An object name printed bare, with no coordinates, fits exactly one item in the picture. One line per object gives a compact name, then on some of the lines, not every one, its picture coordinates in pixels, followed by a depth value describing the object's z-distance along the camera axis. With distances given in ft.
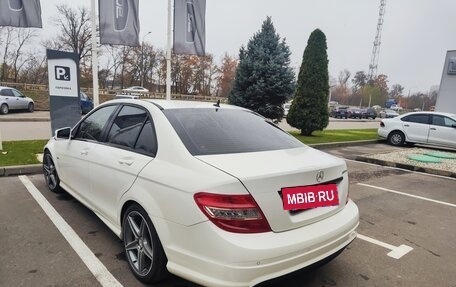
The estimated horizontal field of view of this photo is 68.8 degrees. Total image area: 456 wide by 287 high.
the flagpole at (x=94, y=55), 31.68
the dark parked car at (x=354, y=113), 159.28
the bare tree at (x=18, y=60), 156.35
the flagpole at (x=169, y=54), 36.47
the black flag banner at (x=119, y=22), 31.83
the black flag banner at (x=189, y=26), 35.91
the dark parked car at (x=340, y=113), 156.15
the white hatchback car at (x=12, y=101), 65.10
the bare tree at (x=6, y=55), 150.20
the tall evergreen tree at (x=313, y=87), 46.26
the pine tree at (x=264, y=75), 43.93
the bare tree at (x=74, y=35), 162.91
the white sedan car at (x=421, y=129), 40.93
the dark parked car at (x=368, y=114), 164.18
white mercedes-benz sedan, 7.26
